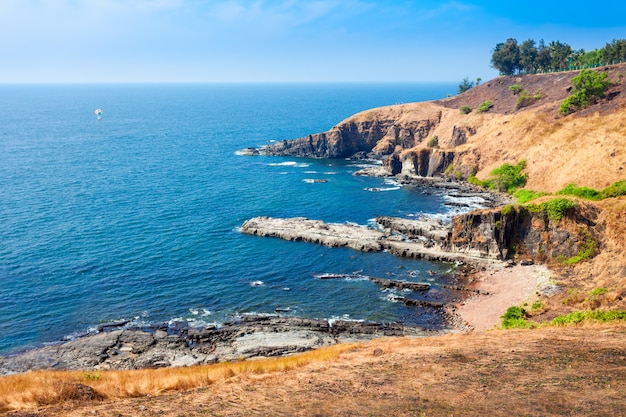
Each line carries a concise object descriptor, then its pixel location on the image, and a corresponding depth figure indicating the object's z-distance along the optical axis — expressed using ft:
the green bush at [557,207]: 243.81
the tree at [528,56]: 612.70
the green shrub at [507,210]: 252.21
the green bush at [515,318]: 176.32
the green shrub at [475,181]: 397.02
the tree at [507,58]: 616.80
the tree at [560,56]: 596.70
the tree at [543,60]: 607.37
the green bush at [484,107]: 507.30
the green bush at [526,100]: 482.28
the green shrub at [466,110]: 520.59
